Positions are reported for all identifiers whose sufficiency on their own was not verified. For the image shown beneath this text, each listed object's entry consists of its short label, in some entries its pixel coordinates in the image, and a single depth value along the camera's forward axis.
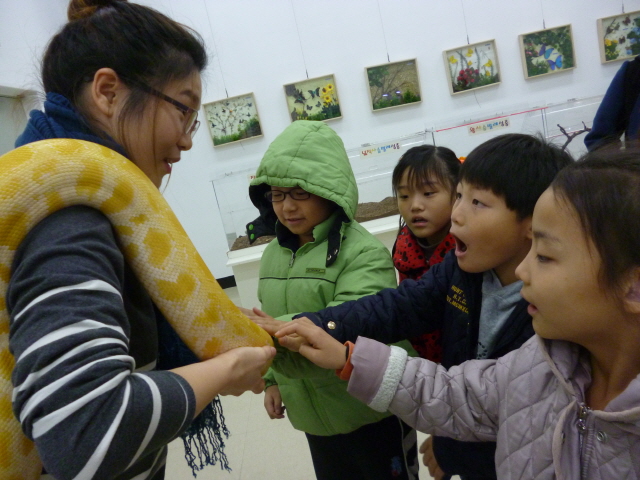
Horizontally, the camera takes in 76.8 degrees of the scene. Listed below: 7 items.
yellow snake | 0.62
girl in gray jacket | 0.61
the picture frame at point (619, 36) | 4.10
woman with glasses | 0.47
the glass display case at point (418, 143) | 3.93
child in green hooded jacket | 1.21
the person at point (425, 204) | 1.42
